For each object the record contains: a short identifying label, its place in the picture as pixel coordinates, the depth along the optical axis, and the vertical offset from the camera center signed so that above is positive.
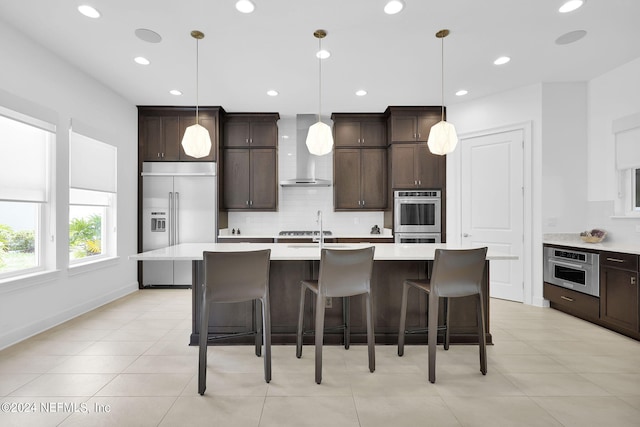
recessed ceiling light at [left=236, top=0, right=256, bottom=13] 2.51 +1.69
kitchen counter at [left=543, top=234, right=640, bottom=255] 3.14 -0.33
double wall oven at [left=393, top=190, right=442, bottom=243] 4.88 -0.03
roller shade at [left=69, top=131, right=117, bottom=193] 3.70 +0.63
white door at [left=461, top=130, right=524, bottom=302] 4.27 +0.20
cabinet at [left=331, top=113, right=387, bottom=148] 5.24 +1.41
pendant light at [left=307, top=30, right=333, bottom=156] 2.95 +0.72
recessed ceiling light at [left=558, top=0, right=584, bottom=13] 2.56 +1.72
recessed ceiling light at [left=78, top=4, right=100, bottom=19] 2.60 +1.70
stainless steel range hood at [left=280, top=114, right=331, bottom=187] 5.29 +1.00
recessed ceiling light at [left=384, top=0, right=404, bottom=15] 2.52 +1.69
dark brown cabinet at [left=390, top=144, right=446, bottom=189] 4.96 +0.73
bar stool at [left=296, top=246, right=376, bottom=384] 2.21 -0.47
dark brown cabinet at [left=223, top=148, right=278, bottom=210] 5.21 +0.60
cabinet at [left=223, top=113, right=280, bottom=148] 5.21 +1.38
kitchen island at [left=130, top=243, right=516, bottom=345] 2.85 -0.86
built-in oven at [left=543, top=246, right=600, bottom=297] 3.40 -0.63
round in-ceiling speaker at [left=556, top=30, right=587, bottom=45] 3.00 +1.73
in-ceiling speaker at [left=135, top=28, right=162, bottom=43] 2.92 +1.69
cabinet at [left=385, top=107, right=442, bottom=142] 4.99 +1.45
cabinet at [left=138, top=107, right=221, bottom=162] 4.95 +1.32
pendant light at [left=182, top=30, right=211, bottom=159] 2.90 +0.69
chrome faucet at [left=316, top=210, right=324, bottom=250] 2.97 -0.05
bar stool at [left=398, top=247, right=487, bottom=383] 2.21 -0.49
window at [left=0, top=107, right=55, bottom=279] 2.90 +0.21
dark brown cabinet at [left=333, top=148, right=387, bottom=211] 5.23 +0.62
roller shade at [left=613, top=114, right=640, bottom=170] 3.47 +0.83
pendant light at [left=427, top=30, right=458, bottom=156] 2.95 +0.73
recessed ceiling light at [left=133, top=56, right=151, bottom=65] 3.44 +1.70
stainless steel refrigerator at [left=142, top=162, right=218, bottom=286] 4.91 +0.11
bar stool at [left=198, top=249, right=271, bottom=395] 2.05 -0.47
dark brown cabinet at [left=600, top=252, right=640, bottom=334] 2.98 -0.75
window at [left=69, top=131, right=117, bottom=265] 3.77 +0.20
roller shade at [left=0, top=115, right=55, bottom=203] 2.87 +0.52
